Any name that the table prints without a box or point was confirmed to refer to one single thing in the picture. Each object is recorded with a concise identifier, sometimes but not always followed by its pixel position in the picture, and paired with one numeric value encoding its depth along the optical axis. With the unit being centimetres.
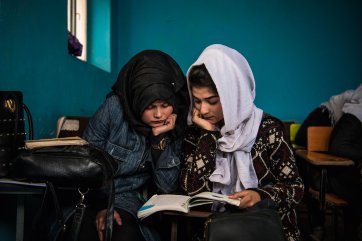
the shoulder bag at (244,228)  114
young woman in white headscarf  157
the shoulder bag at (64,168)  115
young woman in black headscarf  166
